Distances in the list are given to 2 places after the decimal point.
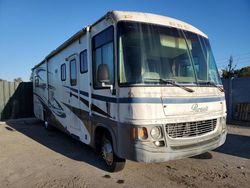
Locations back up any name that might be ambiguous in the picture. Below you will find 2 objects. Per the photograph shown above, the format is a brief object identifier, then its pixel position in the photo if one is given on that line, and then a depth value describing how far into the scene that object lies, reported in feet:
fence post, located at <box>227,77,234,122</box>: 28.70
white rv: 10.15
